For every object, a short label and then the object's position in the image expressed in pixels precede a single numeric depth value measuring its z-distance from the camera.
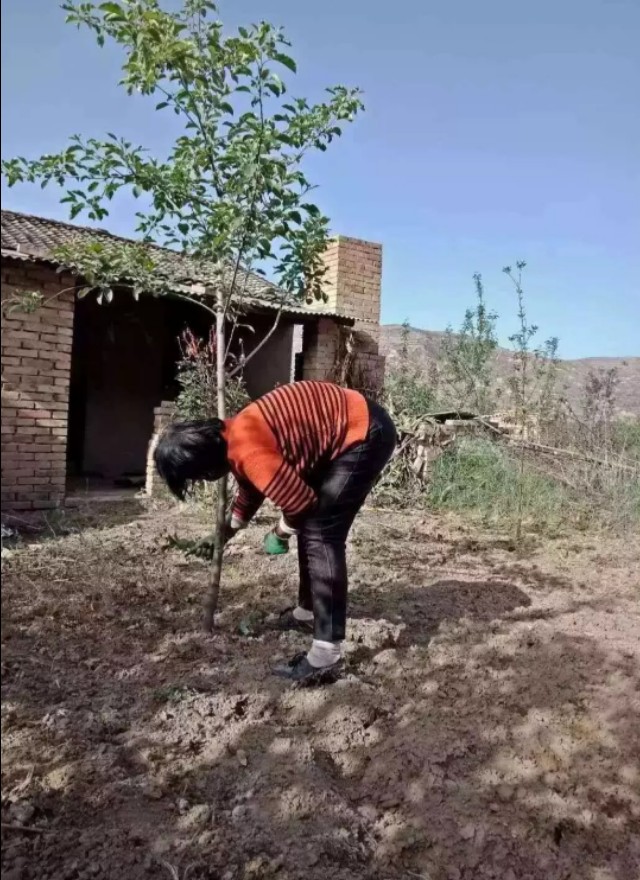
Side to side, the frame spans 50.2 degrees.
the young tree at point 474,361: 10.21
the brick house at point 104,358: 6.53
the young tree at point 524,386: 6.42
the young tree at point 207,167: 2.92
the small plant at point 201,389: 7.23
